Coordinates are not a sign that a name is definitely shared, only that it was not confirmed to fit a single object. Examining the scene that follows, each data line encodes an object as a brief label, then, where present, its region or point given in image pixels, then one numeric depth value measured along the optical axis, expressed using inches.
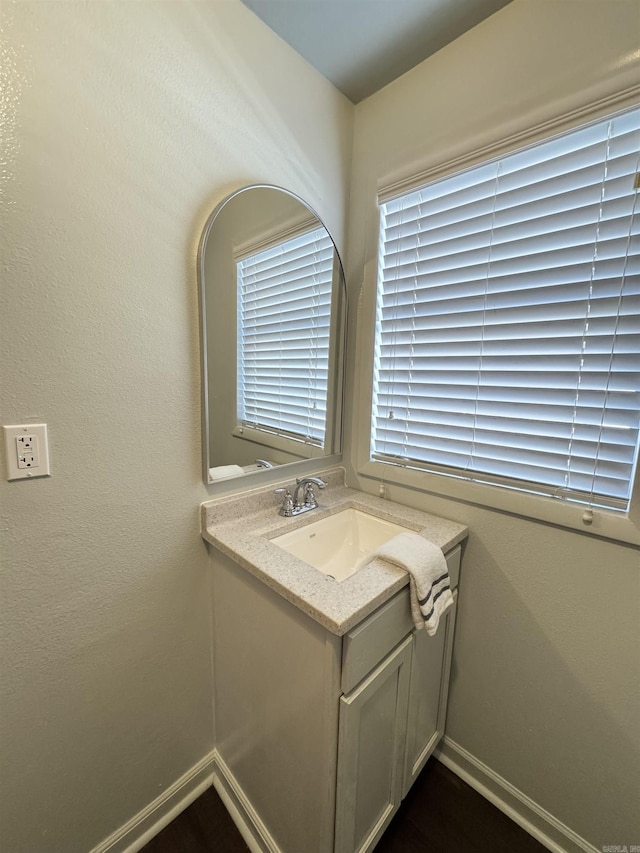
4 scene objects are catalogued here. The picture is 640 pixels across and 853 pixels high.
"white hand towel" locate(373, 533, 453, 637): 37.2
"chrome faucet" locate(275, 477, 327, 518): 51.5
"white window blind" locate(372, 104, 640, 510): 37.3
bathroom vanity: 32.9
